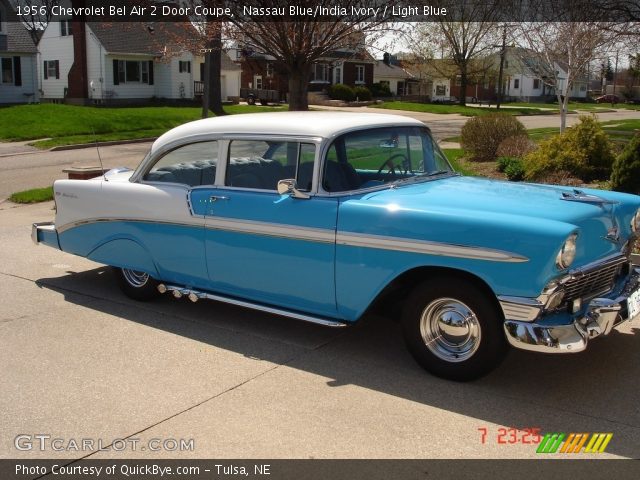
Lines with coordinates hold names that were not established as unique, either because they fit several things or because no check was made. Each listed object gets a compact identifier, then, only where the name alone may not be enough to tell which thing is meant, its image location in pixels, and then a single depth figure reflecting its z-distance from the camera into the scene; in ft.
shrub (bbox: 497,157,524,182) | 39.09
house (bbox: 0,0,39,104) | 127.44
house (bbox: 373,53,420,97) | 221.25
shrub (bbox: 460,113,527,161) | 48.47
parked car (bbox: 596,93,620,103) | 256.27
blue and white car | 14.21
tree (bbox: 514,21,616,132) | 52.60
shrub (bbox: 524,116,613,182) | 37.27
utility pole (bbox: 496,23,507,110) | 63.36
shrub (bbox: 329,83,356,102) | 170.91
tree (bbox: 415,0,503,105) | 166.20
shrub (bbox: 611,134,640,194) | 30.48
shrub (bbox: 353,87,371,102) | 173.58
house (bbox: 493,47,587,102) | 255.70
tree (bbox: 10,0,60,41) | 186.29
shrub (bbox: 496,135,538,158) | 46.85
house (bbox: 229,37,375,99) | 173.37
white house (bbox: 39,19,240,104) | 131.03
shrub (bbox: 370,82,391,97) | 200.13
